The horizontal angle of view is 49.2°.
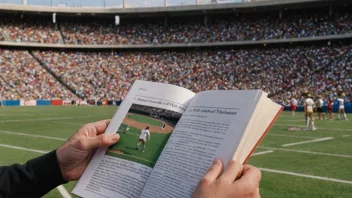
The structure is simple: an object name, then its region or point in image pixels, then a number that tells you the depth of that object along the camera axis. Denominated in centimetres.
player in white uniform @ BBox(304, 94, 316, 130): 1632
